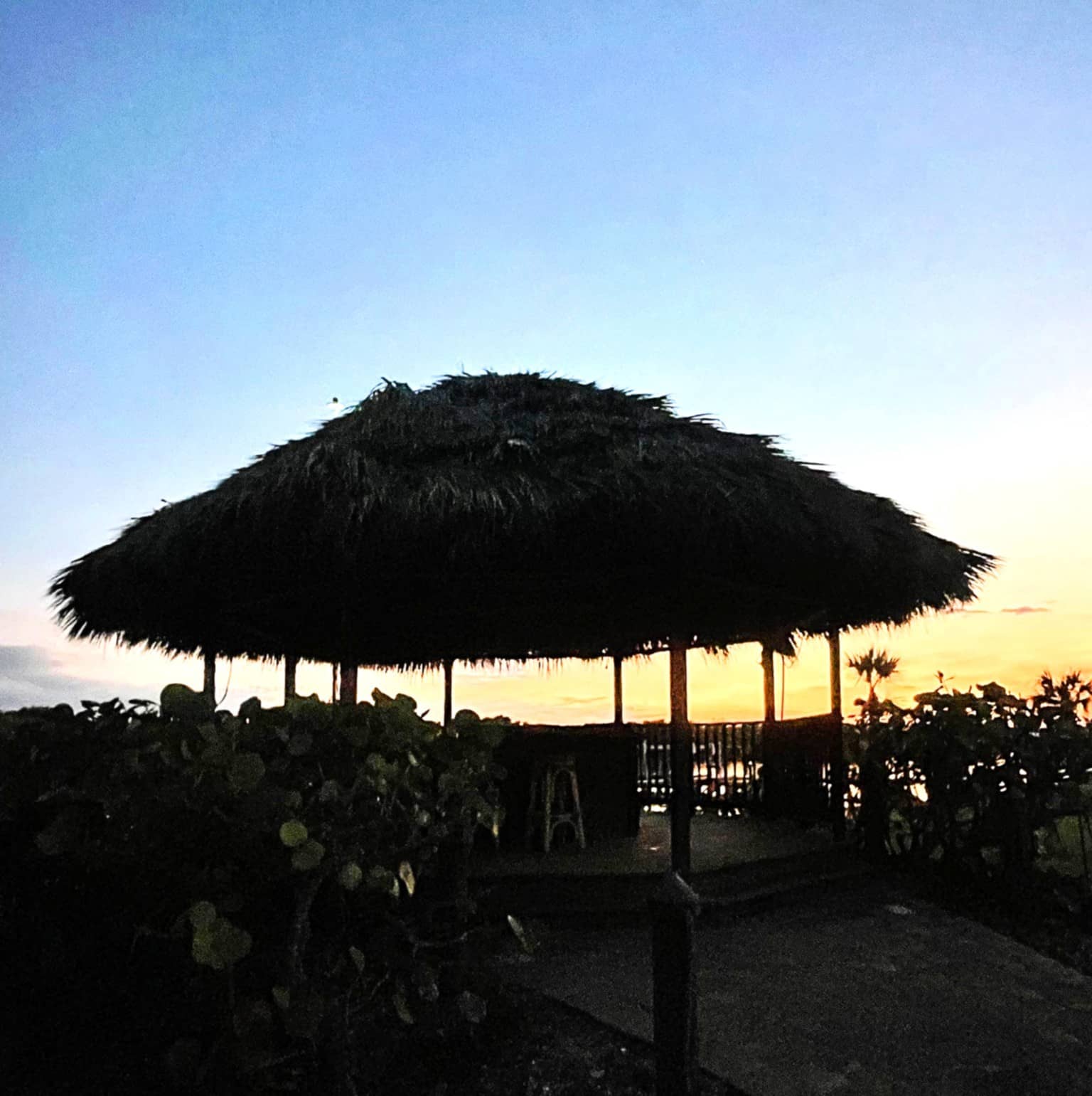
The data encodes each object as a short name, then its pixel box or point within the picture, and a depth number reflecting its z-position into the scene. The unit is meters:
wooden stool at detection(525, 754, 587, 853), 8.54
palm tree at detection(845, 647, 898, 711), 13.16
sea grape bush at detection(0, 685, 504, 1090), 3.46
